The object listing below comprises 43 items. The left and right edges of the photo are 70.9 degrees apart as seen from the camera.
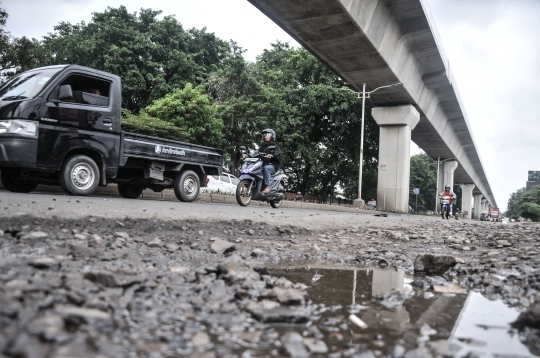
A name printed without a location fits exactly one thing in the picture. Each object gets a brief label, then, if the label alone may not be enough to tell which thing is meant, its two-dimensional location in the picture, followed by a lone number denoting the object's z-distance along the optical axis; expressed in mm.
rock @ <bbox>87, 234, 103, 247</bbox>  2651
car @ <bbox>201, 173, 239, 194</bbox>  15923
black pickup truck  5754
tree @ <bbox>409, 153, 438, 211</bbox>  54344
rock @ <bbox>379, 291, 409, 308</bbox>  1986
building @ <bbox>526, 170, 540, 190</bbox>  95688
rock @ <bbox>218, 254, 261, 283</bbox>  2068
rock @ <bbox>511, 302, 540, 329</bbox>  1617
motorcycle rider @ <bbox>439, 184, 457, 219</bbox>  17094
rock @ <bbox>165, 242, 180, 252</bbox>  2926
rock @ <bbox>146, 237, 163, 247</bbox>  2978
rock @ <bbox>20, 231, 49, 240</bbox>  2568
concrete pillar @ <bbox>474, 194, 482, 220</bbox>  74375
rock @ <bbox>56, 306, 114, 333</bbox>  1256
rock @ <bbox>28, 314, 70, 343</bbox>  1115
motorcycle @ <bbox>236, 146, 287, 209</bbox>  8648
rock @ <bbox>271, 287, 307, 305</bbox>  1795
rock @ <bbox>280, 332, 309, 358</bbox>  1293
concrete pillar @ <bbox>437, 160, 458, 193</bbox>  36594
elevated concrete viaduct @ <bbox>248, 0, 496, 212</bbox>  11359
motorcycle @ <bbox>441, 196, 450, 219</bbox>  16609
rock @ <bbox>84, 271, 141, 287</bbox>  1744
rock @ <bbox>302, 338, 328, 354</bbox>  1335
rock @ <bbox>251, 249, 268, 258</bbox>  3167
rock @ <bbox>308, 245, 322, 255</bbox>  3664
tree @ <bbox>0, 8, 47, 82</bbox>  14664
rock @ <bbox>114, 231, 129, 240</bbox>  3096
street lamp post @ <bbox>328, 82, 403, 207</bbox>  17250
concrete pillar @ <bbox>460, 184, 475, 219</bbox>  55281
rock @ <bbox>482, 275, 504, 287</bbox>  2511
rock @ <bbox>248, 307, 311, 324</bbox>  1593
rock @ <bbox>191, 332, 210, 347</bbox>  1315
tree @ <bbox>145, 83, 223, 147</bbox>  15828
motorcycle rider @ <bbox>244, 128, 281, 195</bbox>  8703
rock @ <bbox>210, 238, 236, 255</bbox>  3048
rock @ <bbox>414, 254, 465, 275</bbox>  3037
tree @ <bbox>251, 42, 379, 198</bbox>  22391
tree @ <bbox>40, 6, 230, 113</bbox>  21812
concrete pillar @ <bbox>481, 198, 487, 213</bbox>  87769
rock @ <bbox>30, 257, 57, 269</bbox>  1860
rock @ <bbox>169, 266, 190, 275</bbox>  2178
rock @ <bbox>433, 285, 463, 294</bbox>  2345
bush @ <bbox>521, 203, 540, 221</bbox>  48397
